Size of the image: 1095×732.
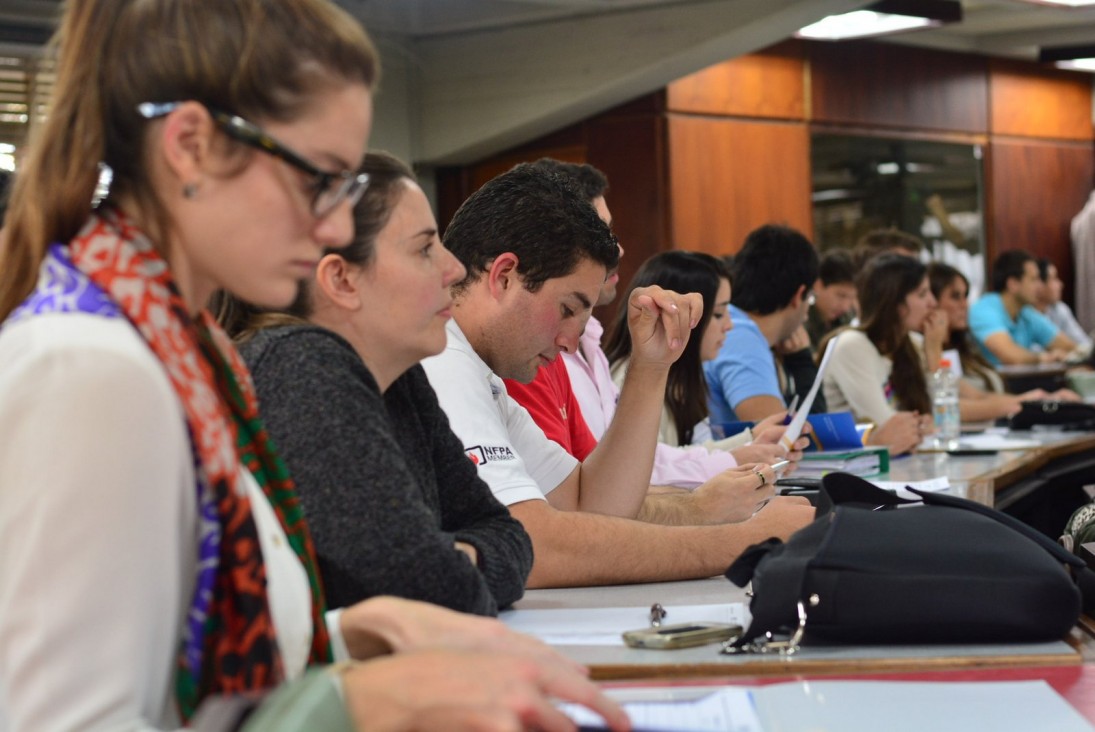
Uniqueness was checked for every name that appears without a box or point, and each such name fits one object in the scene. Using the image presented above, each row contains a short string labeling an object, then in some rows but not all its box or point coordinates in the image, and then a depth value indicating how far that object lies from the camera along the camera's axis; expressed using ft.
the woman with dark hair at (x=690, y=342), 12.25
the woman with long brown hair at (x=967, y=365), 17.12
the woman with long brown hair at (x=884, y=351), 15.23
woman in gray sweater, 4.54
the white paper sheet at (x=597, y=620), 5.08
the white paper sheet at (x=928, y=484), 9.73
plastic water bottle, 14.73
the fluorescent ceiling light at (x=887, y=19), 22.52
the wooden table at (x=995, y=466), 10.97
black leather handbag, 4.71
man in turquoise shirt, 29.17
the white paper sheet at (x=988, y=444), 13.80
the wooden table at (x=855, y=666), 4.43
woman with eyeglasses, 2.78
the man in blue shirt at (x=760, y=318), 13.71
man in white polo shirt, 6.29
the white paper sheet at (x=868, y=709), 3.84
